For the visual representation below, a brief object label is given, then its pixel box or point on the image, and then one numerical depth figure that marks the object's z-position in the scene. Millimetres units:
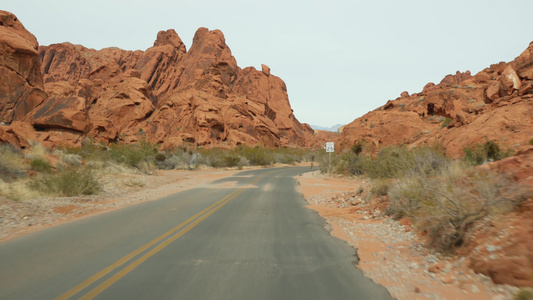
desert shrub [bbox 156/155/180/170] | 38812
